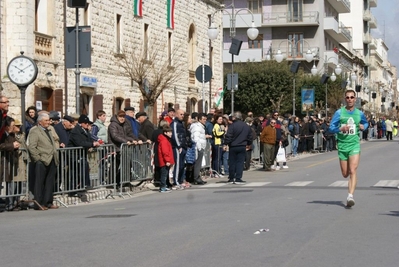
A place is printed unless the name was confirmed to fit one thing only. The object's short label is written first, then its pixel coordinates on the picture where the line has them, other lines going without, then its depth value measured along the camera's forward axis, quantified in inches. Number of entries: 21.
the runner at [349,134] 604.1
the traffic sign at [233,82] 1411.2
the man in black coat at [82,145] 720.3
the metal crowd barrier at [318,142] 1819.4
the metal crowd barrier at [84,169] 696.4
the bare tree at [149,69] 1413.6
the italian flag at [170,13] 1674.5
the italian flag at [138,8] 1501.7
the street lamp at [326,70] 2335.6
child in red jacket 814.5
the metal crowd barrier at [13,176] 646.5
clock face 773.9
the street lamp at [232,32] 1336.1
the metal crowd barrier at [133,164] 782.7
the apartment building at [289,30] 3075.8
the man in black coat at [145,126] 901.8
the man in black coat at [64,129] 741.3
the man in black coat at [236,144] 912.9
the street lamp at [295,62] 1894.7
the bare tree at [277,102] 2494.1
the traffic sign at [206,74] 1248.2
